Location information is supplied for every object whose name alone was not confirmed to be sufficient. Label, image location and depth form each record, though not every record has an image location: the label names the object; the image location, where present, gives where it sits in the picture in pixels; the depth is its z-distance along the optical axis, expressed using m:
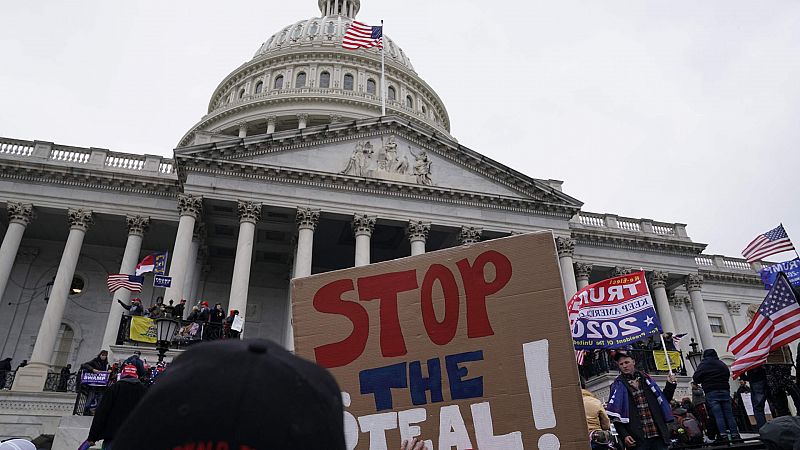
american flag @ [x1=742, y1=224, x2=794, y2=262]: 25.34
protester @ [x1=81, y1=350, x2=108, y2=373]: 17.47
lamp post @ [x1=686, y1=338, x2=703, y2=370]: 22.30
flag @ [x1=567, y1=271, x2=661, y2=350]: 13.76
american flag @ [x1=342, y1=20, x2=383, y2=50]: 37.25
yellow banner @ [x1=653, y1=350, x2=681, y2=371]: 25.62
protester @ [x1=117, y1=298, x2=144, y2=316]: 21.73
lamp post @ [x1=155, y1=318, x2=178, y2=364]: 14.77
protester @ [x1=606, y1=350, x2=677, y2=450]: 6.97
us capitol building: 26.88
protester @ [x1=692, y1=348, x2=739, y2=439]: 10.39
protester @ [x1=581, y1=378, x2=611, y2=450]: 6.79
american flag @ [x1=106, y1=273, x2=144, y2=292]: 22.72
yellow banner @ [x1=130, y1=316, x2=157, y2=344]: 21.56
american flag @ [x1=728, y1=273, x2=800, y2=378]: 9.48
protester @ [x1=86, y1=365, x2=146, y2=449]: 7.41
